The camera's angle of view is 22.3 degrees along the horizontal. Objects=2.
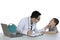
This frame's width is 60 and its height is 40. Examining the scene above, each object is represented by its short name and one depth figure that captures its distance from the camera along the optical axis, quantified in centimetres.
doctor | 244
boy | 281
